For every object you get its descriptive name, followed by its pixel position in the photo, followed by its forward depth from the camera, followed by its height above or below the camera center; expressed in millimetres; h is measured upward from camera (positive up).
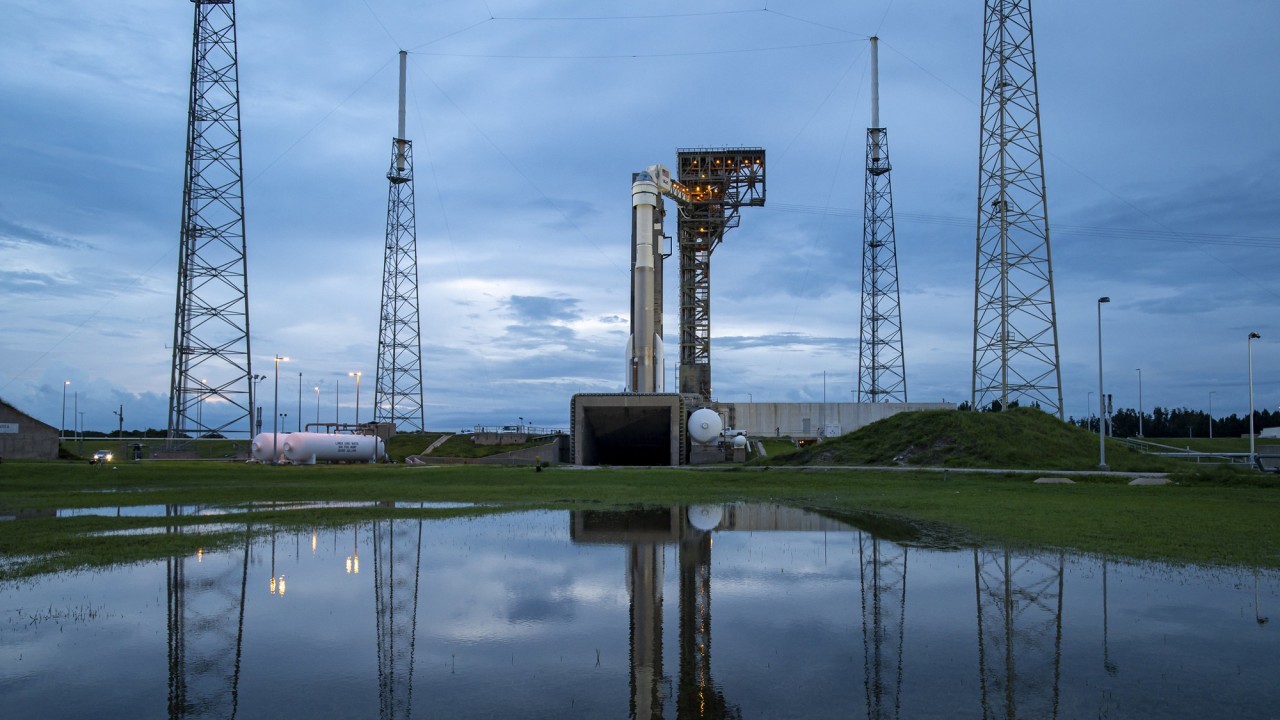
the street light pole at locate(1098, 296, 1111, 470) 41669 -1332
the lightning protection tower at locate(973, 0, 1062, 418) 56534 +14404
